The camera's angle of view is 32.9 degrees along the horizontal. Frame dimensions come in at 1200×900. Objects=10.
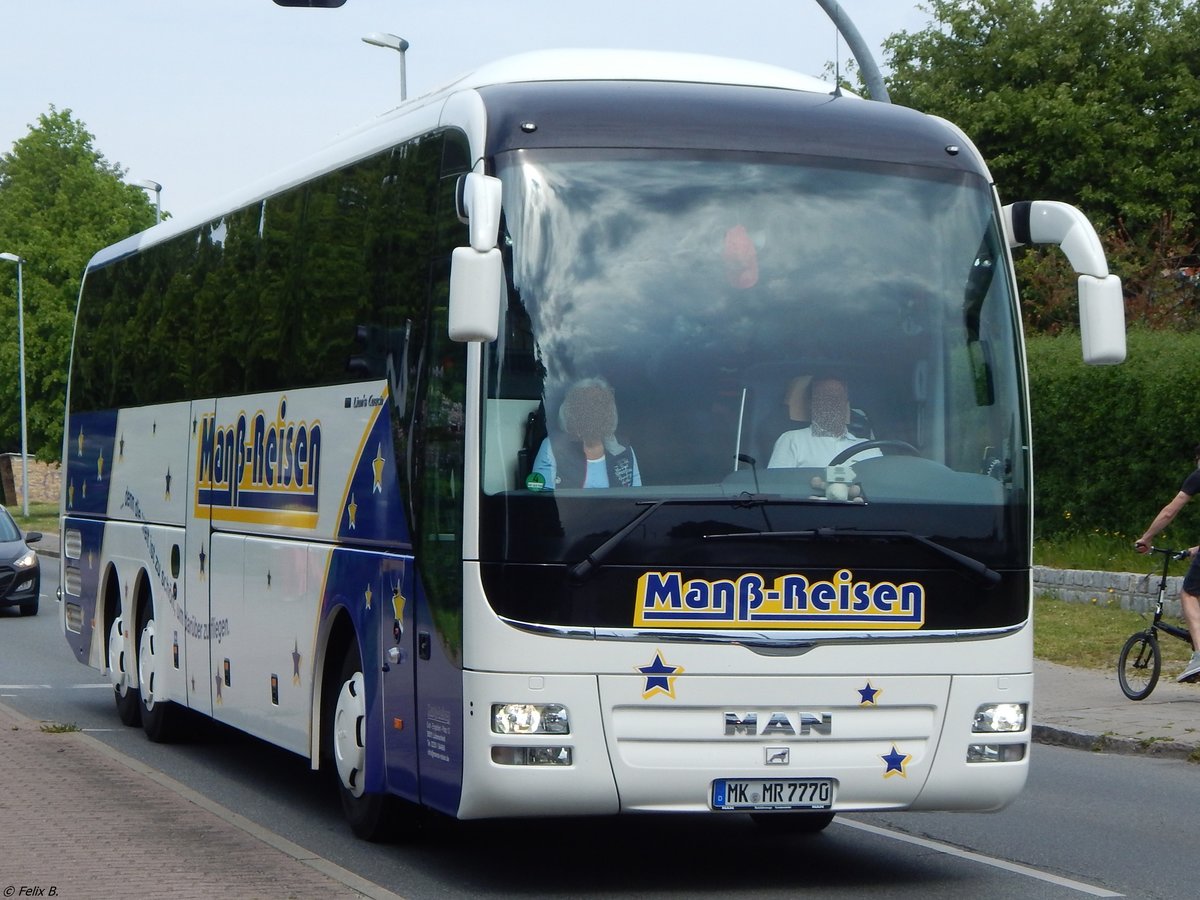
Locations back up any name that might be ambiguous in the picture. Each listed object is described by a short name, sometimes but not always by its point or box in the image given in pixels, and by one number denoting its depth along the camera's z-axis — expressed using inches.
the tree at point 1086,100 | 1710.1
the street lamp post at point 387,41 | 1405.0
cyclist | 589.0
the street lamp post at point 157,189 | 2163.3
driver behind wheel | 314.8
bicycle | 600.7
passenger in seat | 308.3
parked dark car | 1074.1
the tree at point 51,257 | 2507.4
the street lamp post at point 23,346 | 2383.1
